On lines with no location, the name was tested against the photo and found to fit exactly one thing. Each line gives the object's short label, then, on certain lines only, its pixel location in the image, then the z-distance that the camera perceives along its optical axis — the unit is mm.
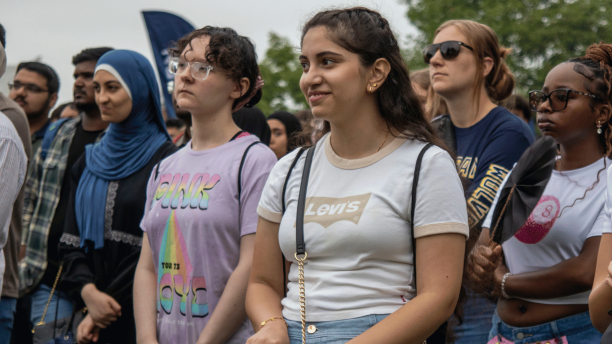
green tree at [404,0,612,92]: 25656
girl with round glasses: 3129
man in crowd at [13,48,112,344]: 4418
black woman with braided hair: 3102
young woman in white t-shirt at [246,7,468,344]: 2270
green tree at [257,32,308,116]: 29922
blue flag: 7727
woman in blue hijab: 3812
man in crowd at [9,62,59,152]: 6402
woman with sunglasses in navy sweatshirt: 3738
